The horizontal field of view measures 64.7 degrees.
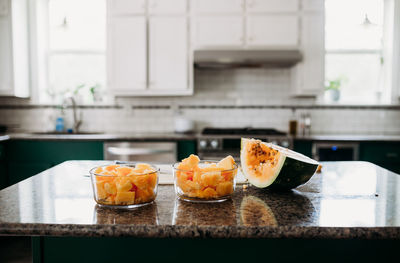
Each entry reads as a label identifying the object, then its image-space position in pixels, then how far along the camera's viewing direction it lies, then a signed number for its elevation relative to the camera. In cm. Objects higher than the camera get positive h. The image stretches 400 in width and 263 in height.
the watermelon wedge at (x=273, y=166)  107 -21
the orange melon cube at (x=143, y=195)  96 -27
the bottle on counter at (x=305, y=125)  390 -23
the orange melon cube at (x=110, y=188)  93 -24
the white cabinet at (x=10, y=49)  371 +68
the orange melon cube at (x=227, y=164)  103 -19
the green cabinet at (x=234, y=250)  104 -48
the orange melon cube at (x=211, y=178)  97 -22
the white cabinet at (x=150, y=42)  369 +75
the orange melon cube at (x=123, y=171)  95 -20
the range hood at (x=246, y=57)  357 +56
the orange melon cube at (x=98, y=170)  98 -20
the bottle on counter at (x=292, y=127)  394 -26
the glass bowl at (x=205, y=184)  97 -25
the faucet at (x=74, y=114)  415 -10
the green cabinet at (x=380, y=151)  338 -48
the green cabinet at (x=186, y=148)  348 -46
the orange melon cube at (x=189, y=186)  99 -25
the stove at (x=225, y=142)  339 -39
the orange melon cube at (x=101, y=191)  95 -25
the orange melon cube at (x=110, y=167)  100 -20
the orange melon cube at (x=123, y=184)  91 -23
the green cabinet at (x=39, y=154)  348 -53
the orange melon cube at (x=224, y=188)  101 -26
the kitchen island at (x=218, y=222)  81 -32
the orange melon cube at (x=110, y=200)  95 -28
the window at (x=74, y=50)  428 +77
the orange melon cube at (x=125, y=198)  93 -27
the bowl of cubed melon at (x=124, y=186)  92 -24
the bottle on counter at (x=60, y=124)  412 -23
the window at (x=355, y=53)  417 +71
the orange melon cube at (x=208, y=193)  100 -28
